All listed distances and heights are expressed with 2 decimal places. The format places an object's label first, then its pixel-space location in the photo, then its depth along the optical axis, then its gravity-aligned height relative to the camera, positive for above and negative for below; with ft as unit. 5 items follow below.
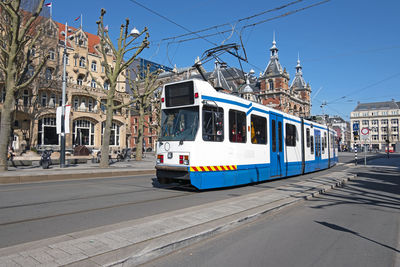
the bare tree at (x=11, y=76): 49.42 +12.59
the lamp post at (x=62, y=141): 60.90 +1.72
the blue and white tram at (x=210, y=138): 28.55 +1.03
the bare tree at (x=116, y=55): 65.00 +20.33
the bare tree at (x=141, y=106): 90.22 +13.25
